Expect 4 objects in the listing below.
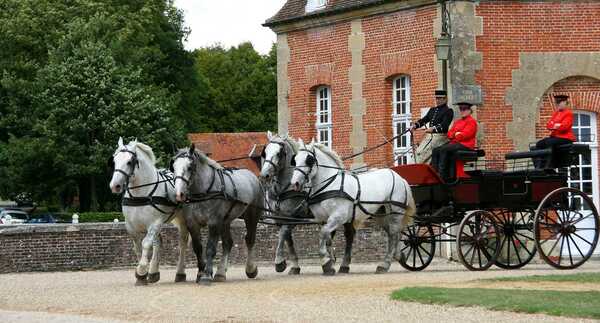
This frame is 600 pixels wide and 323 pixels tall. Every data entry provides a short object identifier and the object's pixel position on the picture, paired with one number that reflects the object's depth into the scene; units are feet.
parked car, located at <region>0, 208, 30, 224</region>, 182.29
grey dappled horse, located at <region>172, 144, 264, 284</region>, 61.11
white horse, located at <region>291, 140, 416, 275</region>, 65.87
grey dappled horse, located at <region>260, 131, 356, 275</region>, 65.67
